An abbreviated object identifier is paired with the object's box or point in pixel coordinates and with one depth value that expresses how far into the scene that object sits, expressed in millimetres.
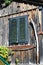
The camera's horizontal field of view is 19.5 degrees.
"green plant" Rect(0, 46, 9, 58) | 4518
